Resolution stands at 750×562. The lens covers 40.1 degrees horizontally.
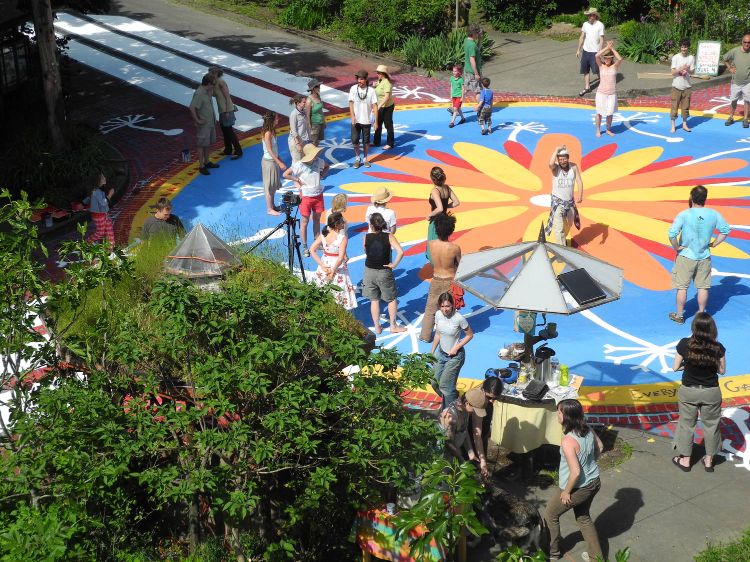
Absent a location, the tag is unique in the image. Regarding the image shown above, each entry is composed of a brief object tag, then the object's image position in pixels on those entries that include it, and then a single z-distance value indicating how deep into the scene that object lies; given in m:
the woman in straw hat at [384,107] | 18.23
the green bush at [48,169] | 16.95
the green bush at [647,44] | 24.08
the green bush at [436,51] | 24.22
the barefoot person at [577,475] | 8.47
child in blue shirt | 19.08
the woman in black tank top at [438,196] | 13.49
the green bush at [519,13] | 27.58
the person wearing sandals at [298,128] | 15.92
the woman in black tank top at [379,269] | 12.34
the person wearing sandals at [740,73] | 18.73
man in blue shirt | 12.18
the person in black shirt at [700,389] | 9.56
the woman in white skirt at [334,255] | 12.51
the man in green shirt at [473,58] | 20.20
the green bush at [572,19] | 26.92
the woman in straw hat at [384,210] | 13.17
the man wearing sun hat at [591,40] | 21.56
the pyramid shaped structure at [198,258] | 10.92
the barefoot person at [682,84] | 18.78
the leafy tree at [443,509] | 6.87
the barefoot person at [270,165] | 15.77
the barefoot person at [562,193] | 14.05
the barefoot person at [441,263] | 12.09
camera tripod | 13.04
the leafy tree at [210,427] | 7.53
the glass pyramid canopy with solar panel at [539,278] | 9.95
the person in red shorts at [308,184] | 14.76
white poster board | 22.27
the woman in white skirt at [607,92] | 18.53
